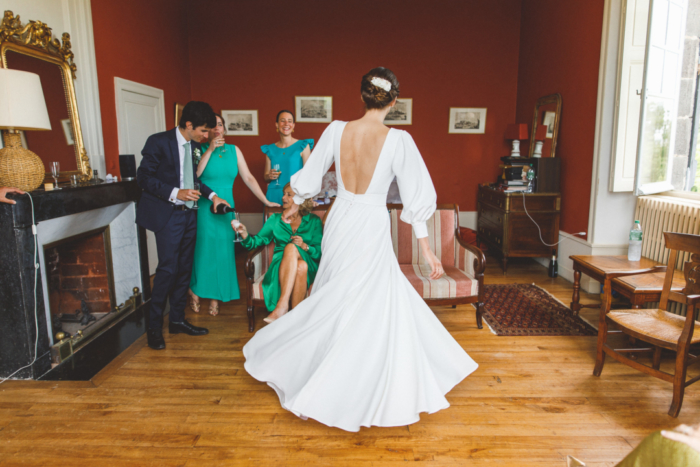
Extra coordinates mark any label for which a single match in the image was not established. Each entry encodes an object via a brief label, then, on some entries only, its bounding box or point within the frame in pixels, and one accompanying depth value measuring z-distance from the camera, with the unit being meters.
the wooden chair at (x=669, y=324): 2.30
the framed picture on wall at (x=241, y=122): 6.79
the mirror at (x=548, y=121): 5.26
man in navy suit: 3.07
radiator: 3.41
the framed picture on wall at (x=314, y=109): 6.74
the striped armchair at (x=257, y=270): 3.42
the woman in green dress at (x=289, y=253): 3.31
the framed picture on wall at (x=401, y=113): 6.75
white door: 4.55
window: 3.56
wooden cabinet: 5.16
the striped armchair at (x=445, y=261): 3.52
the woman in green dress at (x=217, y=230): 3.68
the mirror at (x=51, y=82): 3.06
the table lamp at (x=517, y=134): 5.86
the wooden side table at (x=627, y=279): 2.92
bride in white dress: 2.09
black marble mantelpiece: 2.64
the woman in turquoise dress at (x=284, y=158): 4.82
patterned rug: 3.55
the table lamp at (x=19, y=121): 2.60
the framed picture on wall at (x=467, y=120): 6.79
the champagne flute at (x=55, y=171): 3.21
